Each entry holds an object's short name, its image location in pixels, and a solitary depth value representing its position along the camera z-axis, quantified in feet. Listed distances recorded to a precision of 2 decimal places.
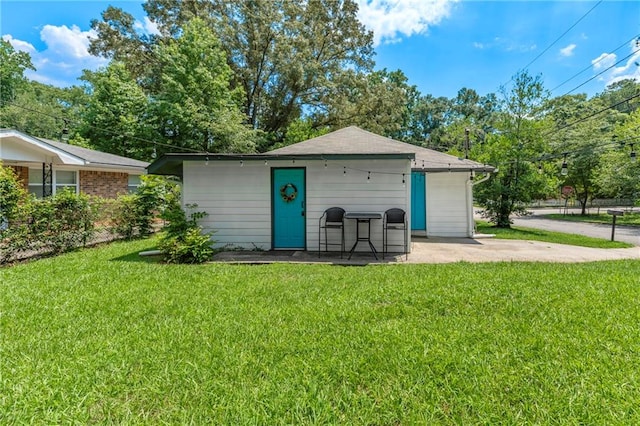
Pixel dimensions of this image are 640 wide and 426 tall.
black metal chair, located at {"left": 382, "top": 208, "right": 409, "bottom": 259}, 22.44
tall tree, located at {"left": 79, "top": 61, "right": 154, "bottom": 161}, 54.90
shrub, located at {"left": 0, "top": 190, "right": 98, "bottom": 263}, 19.92
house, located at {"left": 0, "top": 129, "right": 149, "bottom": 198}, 31.27
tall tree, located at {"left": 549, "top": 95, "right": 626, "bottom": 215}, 69.92
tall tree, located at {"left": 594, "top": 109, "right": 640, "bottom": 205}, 51.60
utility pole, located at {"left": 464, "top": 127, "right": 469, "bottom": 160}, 38.83
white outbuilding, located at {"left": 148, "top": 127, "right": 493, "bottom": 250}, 23.41
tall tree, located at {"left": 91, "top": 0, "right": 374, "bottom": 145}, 63.26
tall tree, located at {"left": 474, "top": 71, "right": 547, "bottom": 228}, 41.16
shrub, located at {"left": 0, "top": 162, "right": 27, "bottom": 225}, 19.16
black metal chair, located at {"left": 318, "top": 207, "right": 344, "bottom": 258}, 23.07
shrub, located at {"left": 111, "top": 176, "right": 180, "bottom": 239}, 30.40
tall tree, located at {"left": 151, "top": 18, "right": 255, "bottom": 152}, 52.75
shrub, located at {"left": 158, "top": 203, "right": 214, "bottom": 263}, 20.59
